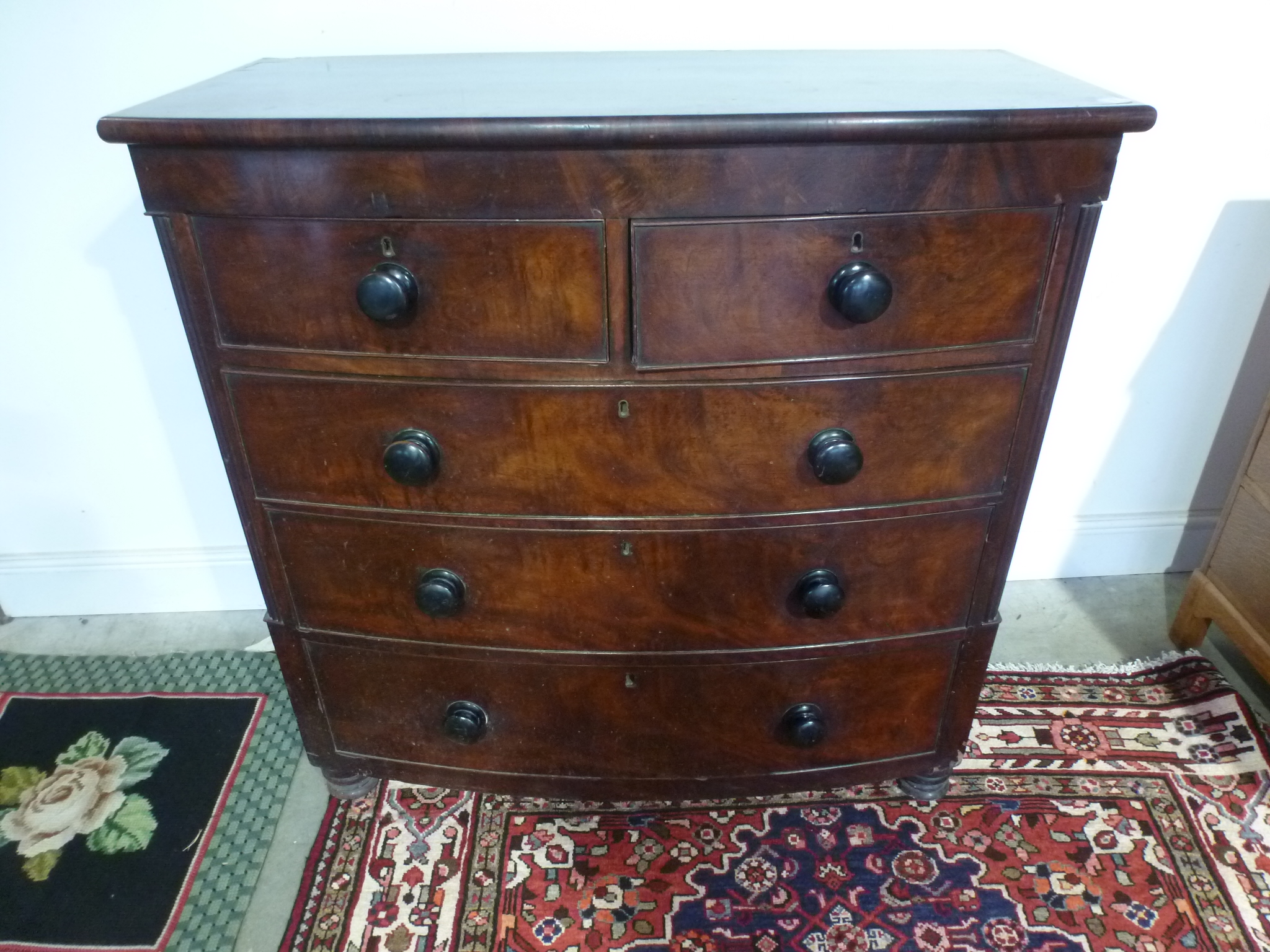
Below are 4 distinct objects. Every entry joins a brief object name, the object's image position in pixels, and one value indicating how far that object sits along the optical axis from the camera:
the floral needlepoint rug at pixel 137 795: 1.22
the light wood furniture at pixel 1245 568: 1.42
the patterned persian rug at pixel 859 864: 1.18
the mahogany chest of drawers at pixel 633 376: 0.80
